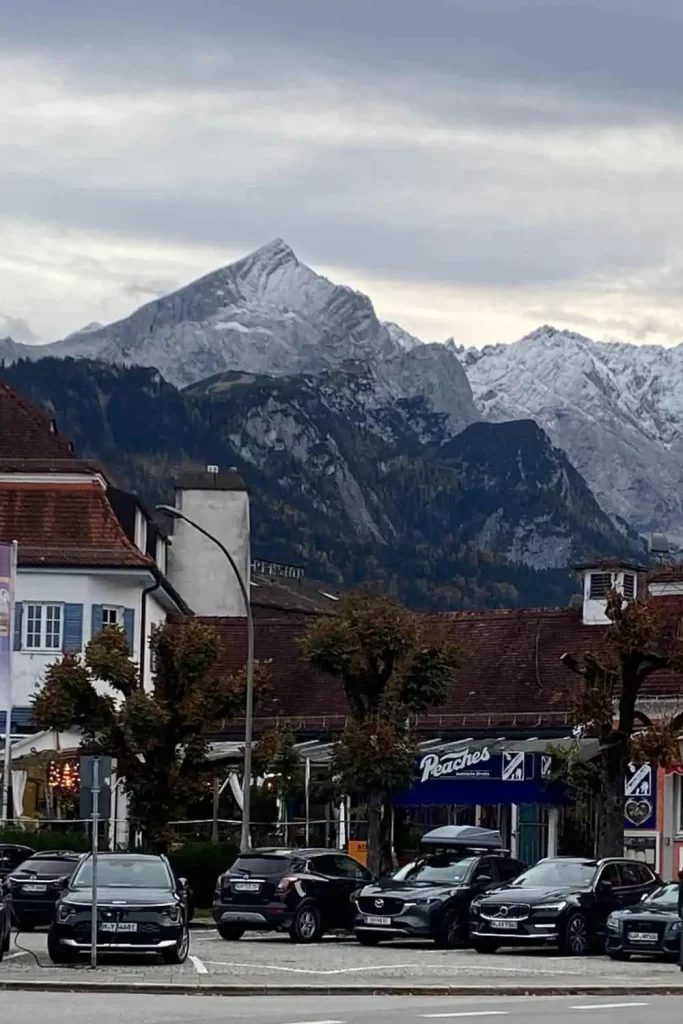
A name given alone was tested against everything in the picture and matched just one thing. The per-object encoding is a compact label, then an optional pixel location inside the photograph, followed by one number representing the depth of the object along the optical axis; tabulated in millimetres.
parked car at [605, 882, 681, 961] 35562
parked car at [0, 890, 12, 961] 32406
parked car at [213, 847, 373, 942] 40000
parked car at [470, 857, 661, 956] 37031
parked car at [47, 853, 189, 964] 31953
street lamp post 48688
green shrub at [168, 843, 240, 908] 51531
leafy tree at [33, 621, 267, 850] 50250
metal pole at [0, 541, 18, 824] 49406
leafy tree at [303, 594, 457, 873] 50531
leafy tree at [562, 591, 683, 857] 45875
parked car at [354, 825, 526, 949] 38938
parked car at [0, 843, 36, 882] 48438
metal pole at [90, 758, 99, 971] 30516
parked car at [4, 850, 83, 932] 43031
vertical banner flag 48219
